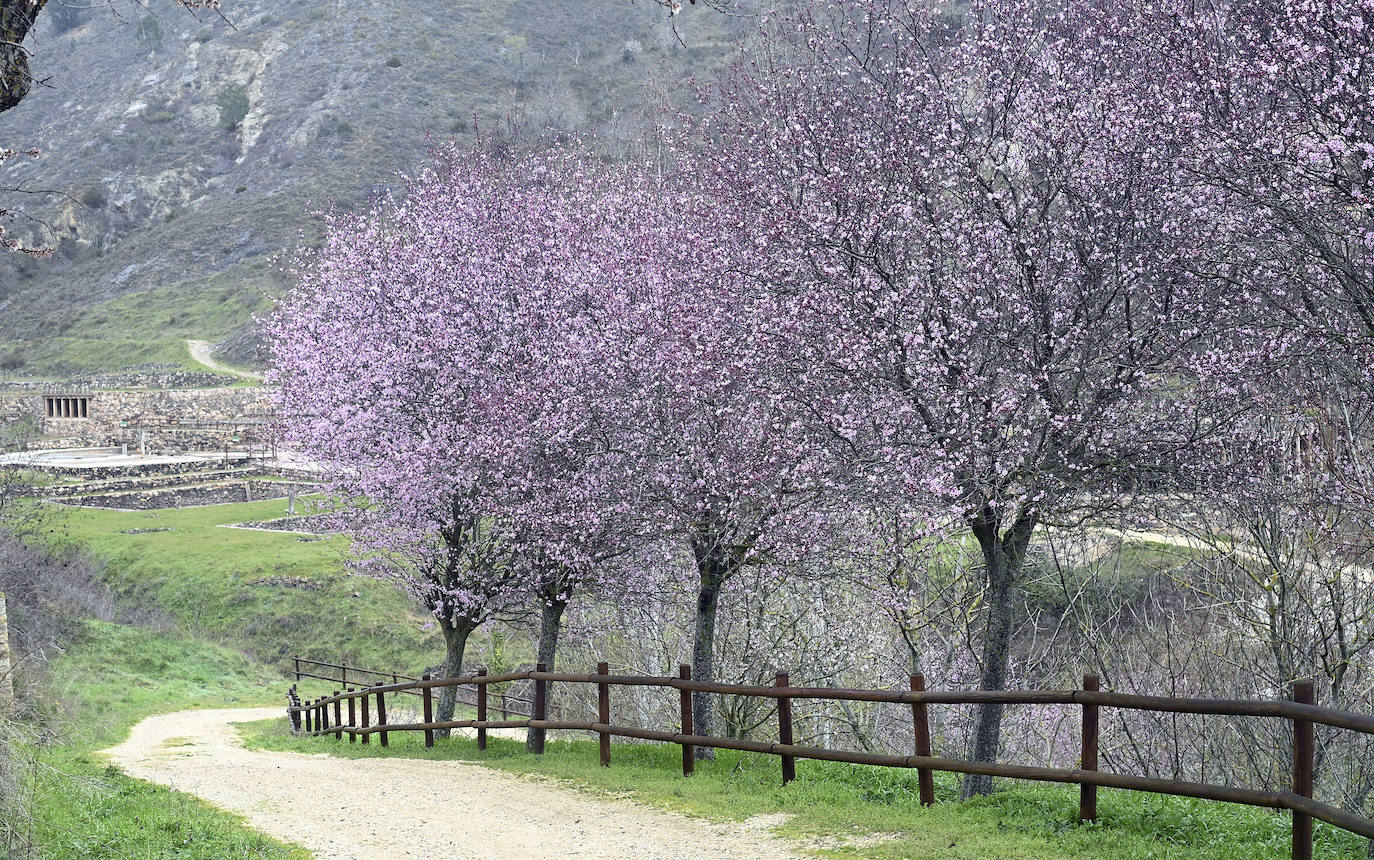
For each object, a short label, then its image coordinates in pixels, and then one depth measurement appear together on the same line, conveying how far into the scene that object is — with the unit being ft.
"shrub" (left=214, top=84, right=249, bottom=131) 426.92
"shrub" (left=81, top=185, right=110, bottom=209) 379.31
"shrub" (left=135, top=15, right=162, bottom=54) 450.71
